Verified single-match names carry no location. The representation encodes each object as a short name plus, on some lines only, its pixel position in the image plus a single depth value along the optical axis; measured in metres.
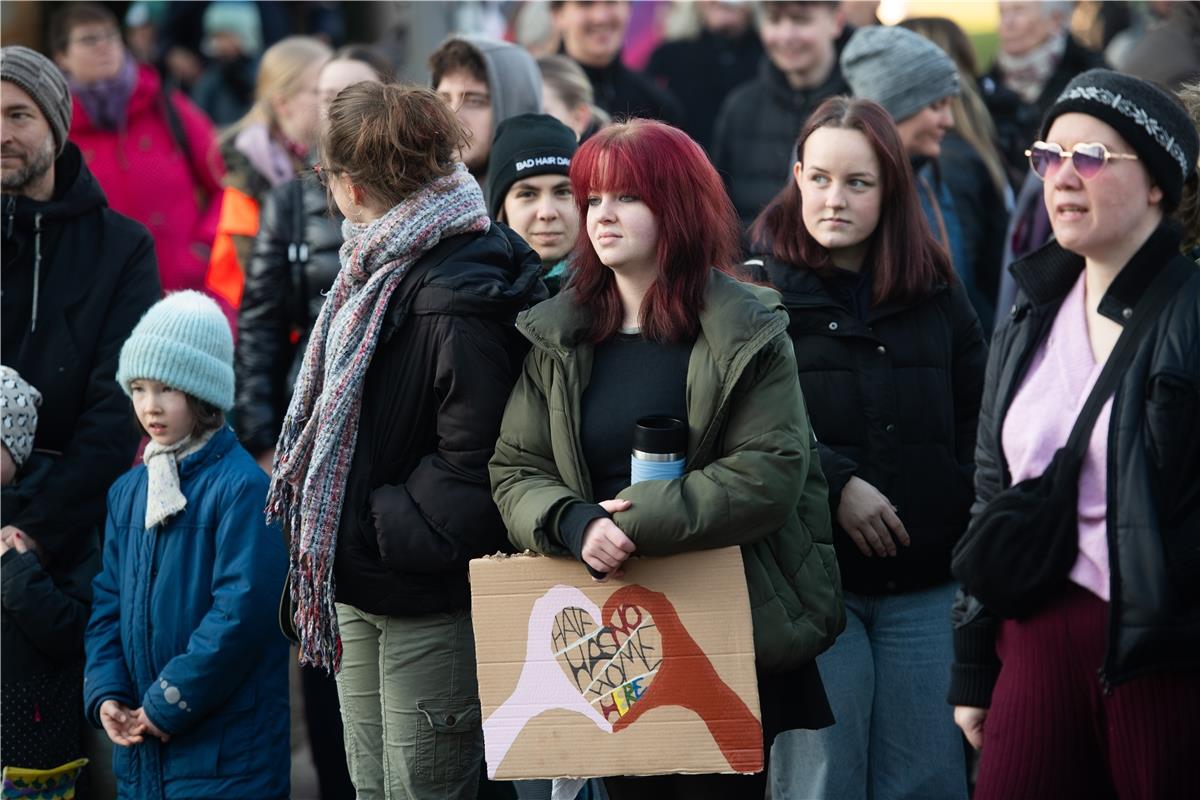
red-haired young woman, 6.83
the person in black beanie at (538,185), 9.58
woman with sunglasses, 6.06
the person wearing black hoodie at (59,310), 9.83
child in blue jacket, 8.70
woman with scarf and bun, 7.56
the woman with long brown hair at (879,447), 8.38
